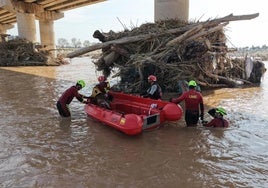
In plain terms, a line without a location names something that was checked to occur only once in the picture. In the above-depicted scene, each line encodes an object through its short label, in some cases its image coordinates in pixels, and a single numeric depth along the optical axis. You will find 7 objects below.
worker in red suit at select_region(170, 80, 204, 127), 5.31
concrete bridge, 21.02
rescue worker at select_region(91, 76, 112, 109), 6.11
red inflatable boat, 4.68
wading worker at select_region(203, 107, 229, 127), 5.29
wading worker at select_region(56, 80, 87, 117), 6.06
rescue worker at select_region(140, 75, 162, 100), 6.18
